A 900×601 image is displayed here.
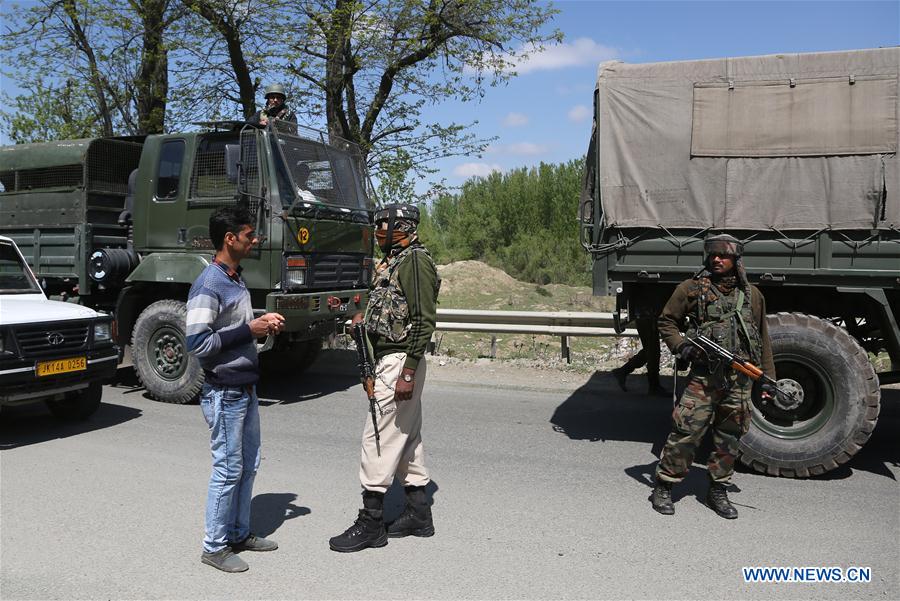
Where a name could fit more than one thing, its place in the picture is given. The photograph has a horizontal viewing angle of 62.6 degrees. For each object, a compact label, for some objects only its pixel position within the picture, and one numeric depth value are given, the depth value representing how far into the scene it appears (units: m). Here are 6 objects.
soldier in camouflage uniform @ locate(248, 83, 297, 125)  8.02
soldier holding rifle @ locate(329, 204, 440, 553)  4.05
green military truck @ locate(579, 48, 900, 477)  5.33
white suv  6.16
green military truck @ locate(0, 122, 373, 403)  7.63
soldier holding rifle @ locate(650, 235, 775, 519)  4.66
